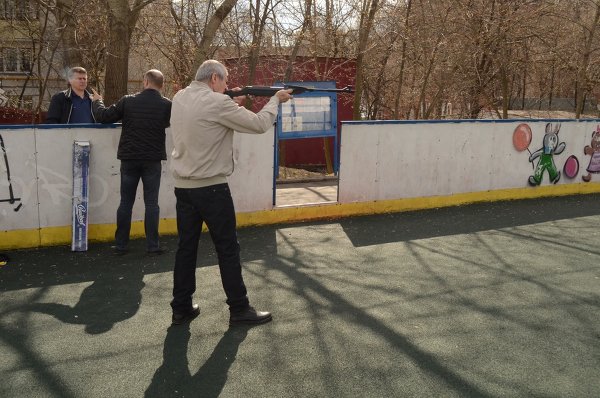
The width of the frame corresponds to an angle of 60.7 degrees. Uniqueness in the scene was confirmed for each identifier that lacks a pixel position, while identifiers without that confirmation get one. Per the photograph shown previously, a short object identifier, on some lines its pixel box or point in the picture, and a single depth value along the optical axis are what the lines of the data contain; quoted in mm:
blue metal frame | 9888
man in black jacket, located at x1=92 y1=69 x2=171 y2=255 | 5258
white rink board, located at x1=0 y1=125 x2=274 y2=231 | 5723
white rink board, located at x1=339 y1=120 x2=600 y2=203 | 7715
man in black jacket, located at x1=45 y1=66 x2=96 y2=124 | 5799
